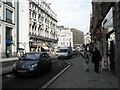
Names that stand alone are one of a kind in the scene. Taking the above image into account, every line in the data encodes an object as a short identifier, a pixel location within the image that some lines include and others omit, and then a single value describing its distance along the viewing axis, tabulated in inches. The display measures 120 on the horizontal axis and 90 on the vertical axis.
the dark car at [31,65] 247.5
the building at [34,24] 1164.2
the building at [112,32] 239.7
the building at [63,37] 2791.1
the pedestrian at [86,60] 323.3
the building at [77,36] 3518.6
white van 735.7
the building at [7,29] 872.1
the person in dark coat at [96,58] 298.4
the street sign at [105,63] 307.8
